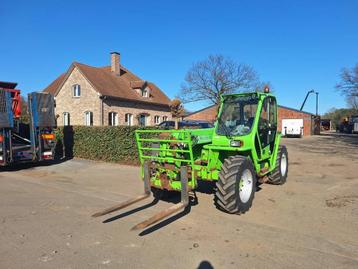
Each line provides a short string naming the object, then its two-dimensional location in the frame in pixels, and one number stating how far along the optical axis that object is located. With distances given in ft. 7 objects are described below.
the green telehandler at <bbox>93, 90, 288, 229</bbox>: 19.53
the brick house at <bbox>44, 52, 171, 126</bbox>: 92.38
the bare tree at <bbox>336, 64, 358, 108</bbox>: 108.99
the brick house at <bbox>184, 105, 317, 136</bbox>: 143.54
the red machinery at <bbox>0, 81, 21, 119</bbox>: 41.29
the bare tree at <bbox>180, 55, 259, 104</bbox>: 128.88
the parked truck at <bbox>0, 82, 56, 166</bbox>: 37.37
